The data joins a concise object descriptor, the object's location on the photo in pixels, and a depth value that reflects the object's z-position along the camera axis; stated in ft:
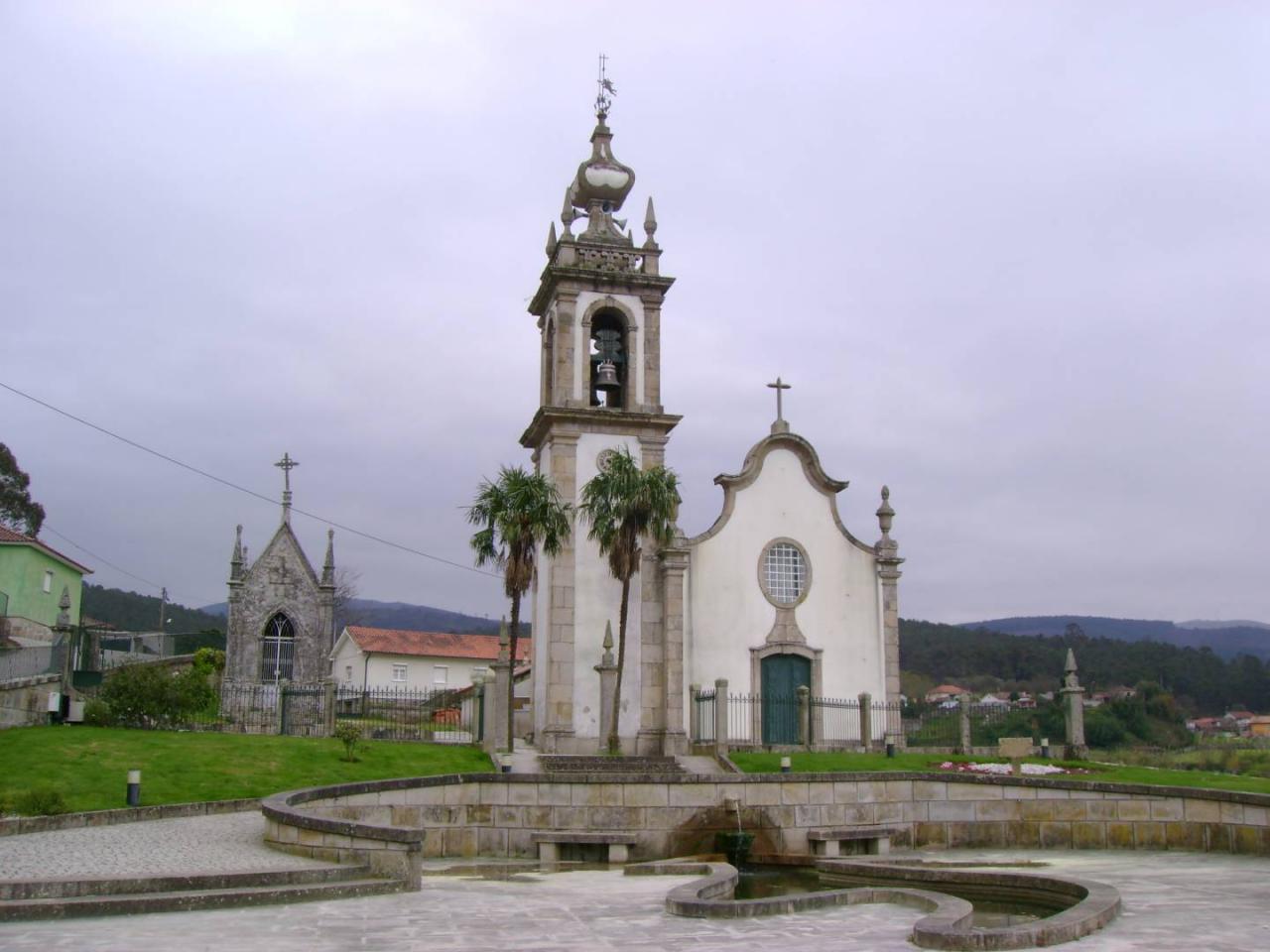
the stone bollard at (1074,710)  104.99
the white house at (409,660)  212.02
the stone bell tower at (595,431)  104.06
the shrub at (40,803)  60.80
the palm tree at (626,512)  100.68
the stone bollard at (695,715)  104.53
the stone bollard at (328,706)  99.14
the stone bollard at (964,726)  106.11
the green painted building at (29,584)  120.37
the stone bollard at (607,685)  99.76
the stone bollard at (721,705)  99.30
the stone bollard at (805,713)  102.83
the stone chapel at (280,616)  141.69
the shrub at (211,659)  131.74
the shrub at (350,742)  84.33
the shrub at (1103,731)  158.71
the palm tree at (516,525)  98.48
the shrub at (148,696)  91.66
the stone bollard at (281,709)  99.30
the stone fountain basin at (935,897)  33.88
